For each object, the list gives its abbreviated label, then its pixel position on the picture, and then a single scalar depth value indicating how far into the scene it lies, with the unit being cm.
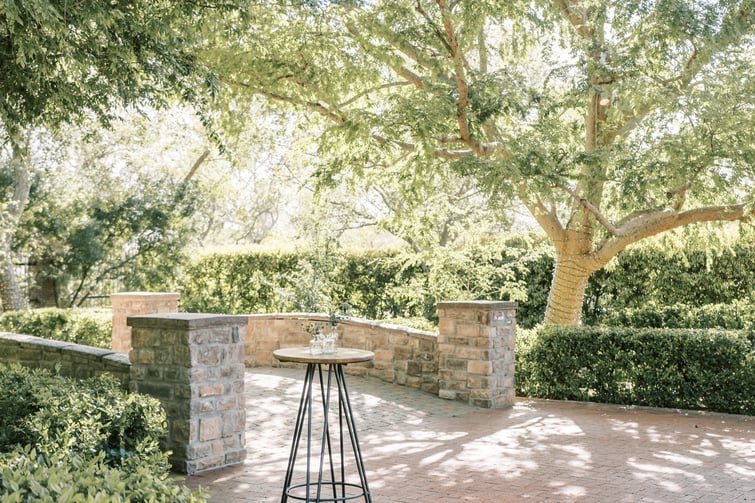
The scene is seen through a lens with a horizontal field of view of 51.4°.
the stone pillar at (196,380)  631
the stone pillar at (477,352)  929
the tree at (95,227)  1672
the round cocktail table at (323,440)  521
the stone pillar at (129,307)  1327
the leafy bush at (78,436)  312
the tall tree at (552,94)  873
